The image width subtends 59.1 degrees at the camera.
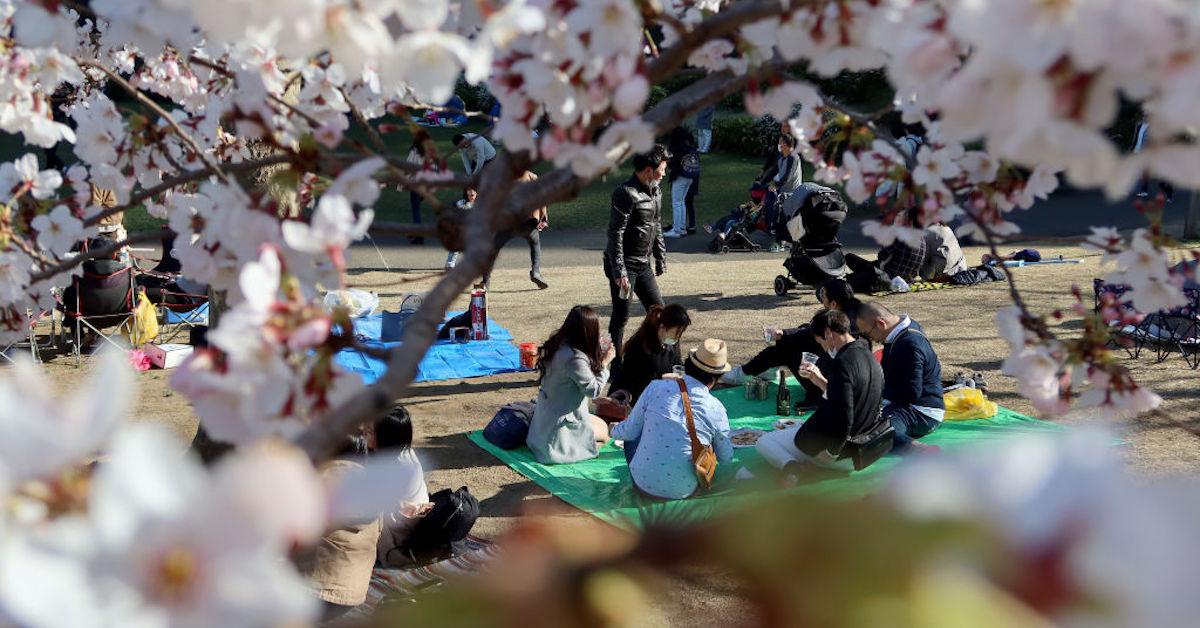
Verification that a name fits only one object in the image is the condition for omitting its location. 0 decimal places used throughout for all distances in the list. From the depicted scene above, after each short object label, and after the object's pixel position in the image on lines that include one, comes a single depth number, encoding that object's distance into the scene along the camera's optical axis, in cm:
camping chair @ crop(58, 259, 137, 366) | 815
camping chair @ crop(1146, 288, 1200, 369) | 759
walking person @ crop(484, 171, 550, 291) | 963
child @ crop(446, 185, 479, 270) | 1023
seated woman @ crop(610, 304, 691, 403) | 672
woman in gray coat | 610
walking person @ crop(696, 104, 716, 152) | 2078
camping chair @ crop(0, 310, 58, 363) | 788
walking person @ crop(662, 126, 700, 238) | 1436
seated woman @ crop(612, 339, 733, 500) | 534
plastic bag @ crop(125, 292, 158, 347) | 840
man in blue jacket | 614
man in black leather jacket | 788
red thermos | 860
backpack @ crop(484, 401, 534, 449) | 632
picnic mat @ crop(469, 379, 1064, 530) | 550
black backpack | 471
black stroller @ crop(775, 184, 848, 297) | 1018
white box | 809
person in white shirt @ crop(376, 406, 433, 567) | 465
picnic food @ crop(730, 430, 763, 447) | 634
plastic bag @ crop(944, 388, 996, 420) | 658
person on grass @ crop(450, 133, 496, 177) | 1211
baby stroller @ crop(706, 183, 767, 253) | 1323
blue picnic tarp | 775
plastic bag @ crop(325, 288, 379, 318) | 909
